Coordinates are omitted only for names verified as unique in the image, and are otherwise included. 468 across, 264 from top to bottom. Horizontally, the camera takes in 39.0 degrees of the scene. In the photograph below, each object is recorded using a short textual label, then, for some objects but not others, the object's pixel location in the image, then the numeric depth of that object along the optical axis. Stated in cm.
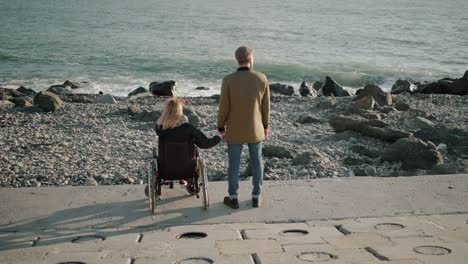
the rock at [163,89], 2205
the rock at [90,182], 848
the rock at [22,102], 1648
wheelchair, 625
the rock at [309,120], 1401
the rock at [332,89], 2344
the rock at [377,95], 1683
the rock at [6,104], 1662
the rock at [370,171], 944
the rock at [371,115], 1375
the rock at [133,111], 1462
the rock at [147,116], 1382
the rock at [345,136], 1180
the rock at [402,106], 1611
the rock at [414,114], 1447
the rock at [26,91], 2256
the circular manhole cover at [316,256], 473
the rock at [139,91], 2322
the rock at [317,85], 2617
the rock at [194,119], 1334
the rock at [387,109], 1546
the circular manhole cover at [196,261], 473
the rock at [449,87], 2195
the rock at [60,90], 2205
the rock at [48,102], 1535
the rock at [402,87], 2481
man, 615
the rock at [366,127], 1159
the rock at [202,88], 2647
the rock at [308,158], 973
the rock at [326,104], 1617
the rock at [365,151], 1056
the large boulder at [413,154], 952
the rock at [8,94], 1876
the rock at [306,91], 2418
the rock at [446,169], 846
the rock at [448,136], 1104
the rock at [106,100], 1812
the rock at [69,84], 2617
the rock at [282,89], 2375
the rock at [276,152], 1021
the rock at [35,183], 835
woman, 625
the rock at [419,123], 1277
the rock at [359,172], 942
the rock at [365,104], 1541
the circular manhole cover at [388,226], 560
